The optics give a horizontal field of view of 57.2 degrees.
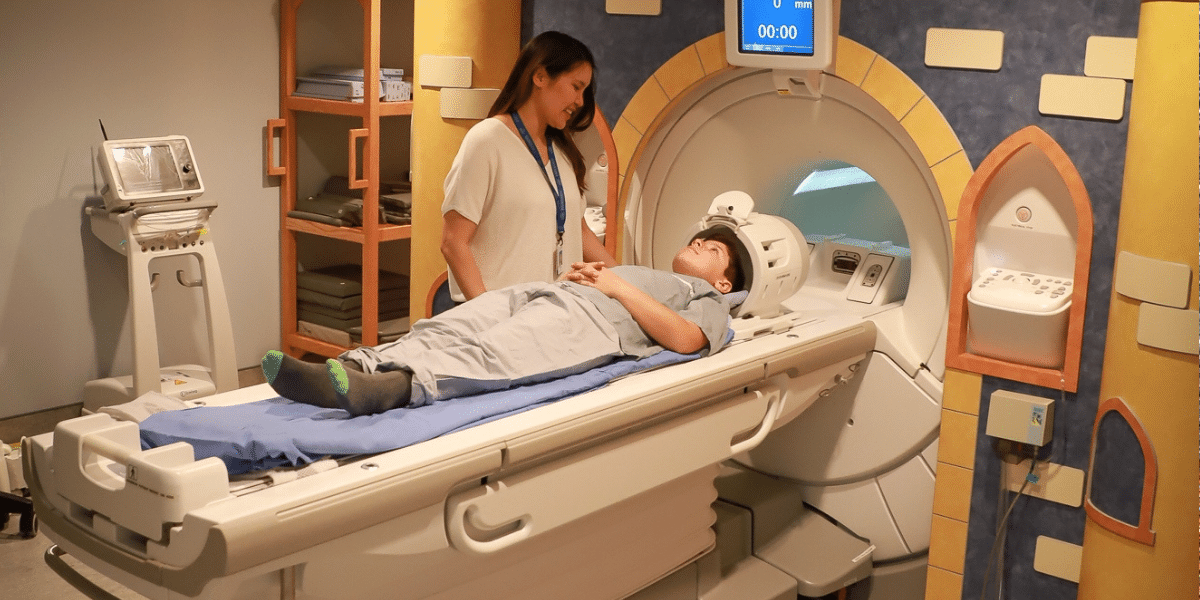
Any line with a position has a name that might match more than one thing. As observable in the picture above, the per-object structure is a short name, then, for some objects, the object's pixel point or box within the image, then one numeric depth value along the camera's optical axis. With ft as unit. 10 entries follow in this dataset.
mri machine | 5.96
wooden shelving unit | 16.14
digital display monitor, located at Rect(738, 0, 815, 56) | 9.43
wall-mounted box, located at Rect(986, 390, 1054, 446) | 9.11
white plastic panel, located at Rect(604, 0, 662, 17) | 10.84
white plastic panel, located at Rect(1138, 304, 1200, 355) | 7.68
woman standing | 9.50
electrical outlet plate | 9.13
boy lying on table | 6.95
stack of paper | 16.46
